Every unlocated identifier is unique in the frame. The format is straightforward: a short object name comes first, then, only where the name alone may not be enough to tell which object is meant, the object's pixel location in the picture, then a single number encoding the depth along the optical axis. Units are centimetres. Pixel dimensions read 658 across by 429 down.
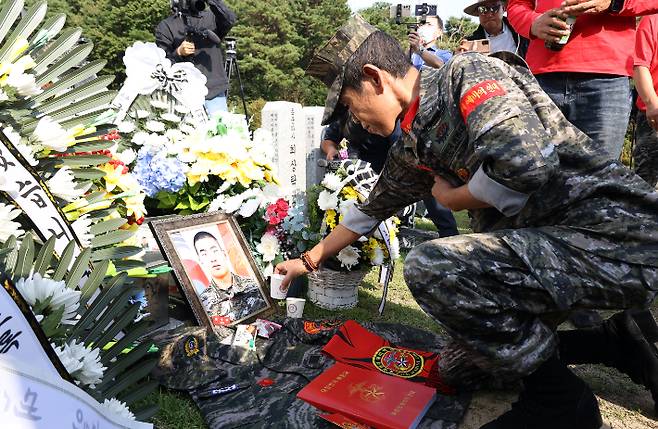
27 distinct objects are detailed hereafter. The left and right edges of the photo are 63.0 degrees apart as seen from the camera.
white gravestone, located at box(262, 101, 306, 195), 422
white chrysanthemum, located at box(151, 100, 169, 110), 331
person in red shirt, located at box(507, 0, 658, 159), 242
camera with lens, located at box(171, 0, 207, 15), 519
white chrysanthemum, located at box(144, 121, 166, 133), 327
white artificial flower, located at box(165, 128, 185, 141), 326
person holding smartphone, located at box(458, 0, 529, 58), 401
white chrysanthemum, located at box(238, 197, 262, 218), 327
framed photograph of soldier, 279
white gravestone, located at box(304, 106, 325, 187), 511
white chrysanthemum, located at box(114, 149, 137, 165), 281
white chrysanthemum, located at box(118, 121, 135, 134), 317
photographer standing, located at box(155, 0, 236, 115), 502
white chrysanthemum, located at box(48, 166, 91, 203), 167
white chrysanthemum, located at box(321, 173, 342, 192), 343
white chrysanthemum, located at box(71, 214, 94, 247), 173
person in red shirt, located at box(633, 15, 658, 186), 282
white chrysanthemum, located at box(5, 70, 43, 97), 157
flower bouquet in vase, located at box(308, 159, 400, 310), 331
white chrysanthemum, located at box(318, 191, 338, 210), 339
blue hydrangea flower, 297
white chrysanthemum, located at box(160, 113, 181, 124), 333
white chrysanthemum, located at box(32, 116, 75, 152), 161
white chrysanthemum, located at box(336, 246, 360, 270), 327
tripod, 836
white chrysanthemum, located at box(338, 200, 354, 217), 336
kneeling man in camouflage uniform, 182
